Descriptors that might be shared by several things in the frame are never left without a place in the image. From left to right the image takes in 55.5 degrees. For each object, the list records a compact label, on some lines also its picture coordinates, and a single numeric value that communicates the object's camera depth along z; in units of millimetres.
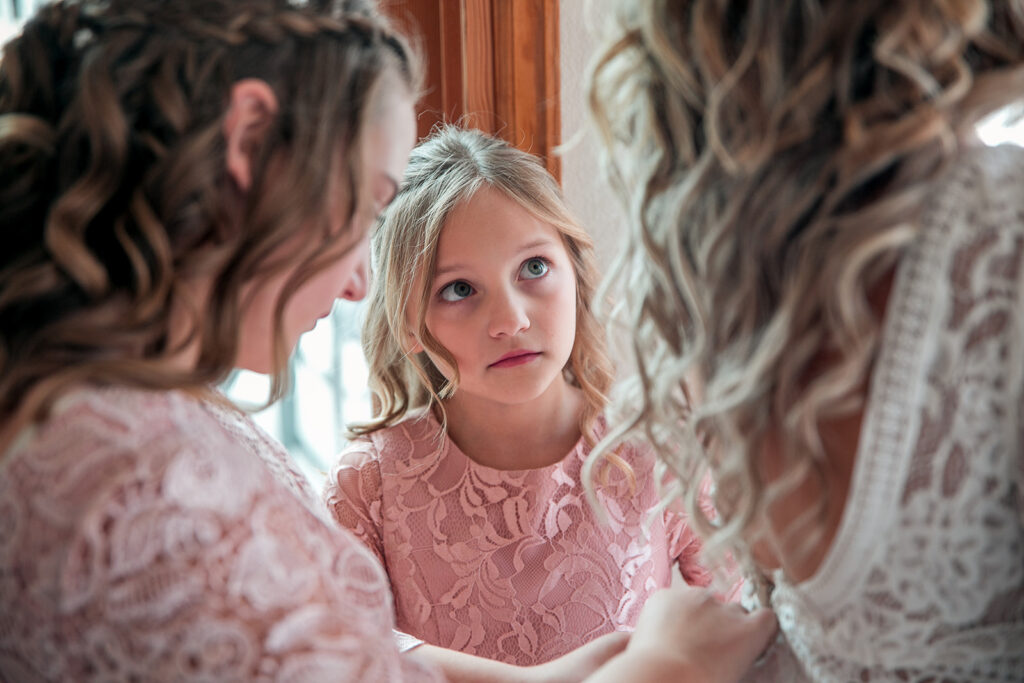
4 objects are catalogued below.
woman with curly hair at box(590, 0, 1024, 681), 778
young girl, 1530
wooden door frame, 1926
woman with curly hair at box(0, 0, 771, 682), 798
